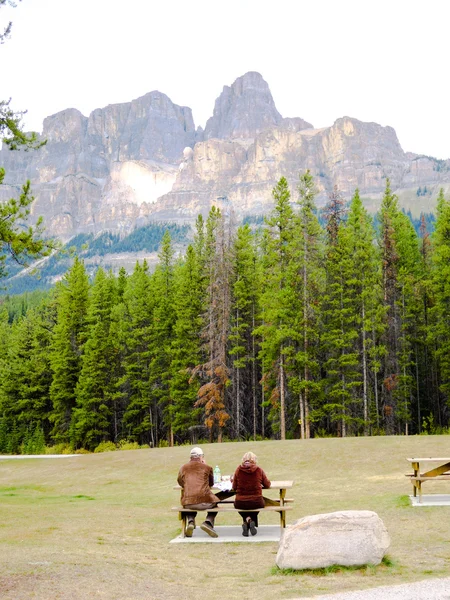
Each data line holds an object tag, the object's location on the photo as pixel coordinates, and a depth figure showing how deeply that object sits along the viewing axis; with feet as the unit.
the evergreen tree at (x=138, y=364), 156.76
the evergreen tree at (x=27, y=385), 171.32
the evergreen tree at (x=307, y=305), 123.13
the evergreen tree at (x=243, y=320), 139.95
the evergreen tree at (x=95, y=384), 155.84
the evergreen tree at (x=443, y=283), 125.29
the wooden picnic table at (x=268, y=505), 37.11
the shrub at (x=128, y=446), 141.79
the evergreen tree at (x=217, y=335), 131.54
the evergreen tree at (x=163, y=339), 150.82
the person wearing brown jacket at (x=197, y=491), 37.35
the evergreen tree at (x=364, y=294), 127.85
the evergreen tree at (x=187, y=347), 143.13
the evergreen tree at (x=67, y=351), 162.50
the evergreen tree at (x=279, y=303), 122.72
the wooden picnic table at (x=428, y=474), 45.33
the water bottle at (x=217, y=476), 42.10
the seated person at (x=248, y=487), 37.17
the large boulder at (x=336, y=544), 27.86
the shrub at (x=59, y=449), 155.03
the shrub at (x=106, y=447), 150.10
